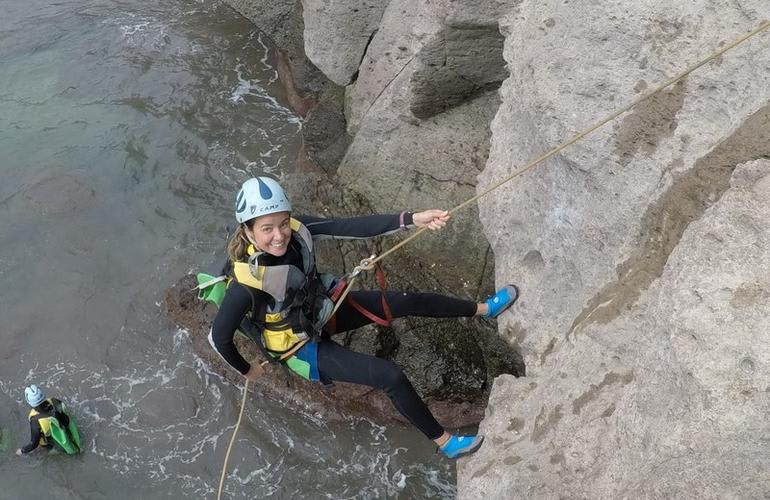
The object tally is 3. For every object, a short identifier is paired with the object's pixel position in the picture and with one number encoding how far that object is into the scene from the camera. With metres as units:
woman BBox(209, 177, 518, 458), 4.41
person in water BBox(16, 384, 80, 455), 6.55
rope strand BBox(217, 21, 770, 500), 3.46
